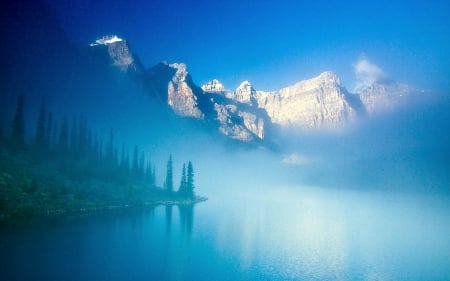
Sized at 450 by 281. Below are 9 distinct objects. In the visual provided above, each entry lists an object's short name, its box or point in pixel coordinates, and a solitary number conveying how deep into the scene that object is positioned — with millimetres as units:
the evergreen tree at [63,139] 144250
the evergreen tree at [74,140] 153375
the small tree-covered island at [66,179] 80000
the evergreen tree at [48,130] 136538
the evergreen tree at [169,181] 182400
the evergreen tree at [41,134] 126375
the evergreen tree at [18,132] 115125
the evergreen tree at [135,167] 180438
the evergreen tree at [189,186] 186875
